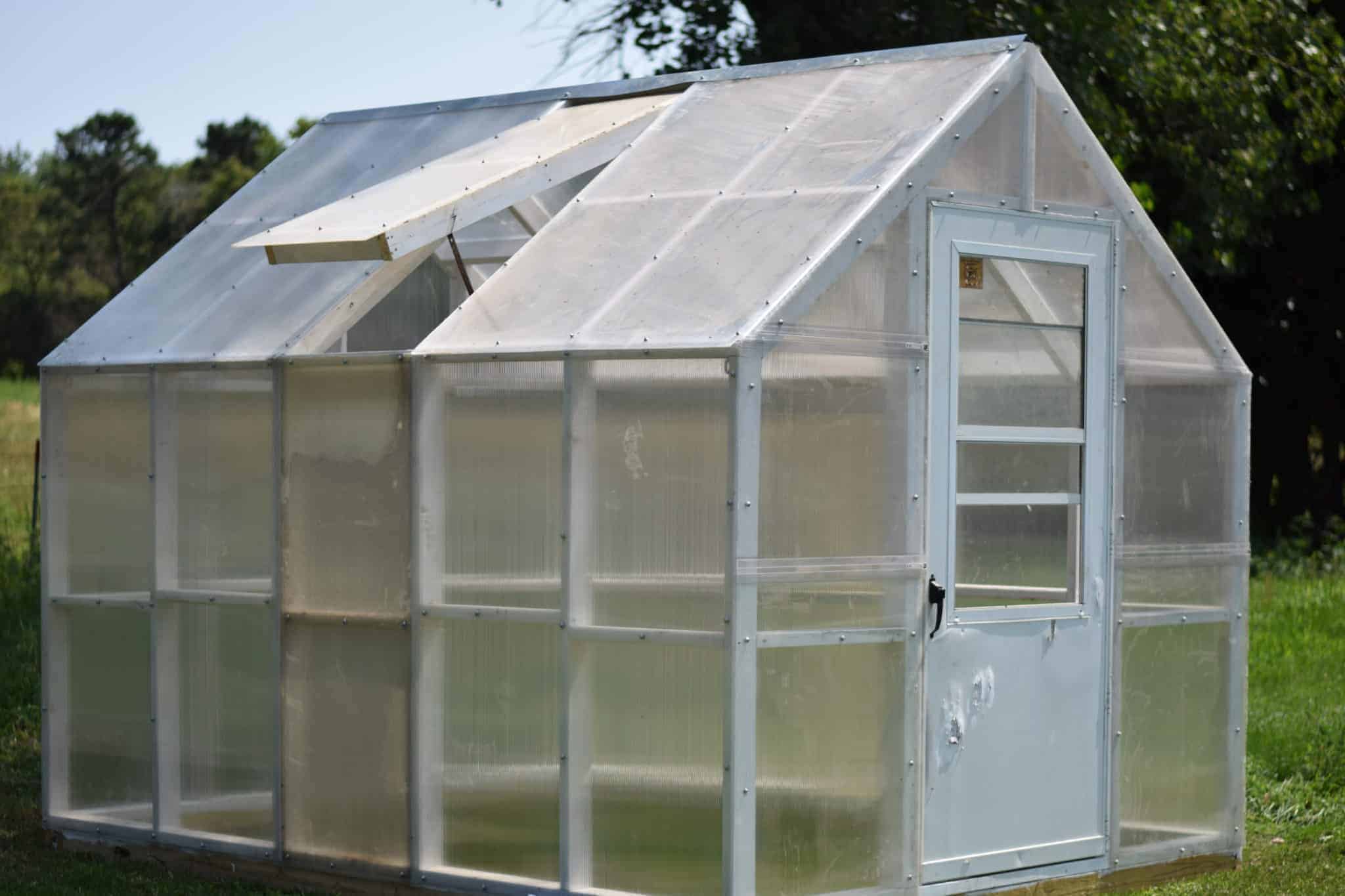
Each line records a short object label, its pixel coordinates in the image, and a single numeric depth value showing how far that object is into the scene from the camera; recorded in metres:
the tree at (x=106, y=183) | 43.31
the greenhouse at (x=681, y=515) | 6.34
